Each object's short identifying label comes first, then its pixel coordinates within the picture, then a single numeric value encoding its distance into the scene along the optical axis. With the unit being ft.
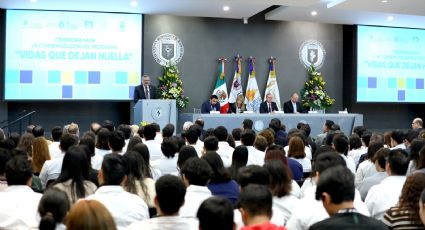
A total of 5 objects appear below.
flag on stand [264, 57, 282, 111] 48.32
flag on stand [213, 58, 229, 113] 46.99
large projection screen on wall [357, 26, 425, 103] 49.93
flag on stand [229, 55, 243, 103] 47.44
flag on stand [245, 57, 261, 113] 47.70
